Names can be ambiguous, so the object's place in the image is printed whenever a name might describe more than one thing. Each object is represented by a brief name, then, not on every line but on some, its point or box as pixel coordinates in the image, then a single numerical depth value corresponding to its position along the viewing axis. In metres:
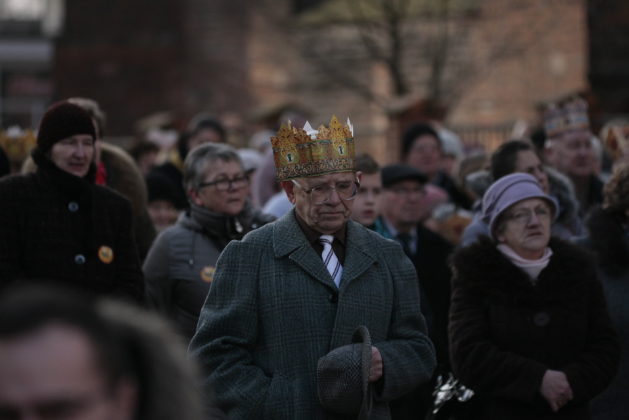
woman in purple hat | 11.90
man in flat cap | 15.31
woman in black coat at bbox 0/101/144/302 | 12.39
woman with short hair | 13.83
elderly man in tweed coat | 10.24
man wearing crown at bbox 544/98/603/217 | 18.83
